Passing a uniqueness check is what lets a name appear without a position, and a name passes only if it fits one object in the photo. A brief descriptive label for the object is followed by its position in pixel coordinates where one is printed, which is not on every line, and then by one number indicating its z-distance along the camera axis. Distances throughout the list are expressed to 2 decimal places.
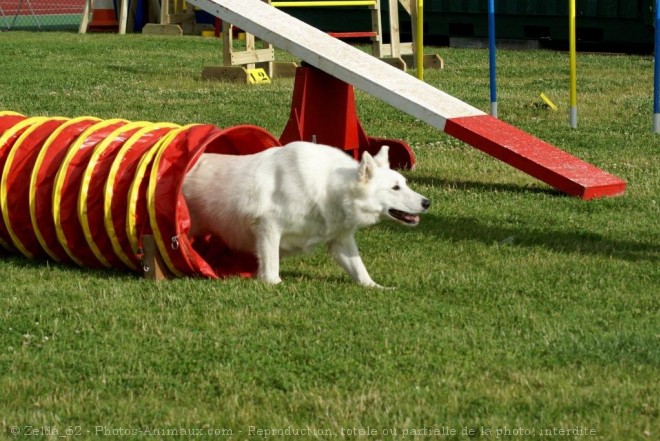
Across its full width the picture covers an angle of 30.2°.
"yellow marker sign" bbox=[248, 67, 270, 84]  17.44
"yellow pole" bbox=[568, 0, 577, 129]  13.06
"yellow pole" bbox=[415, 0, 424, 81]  13.80
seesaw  9.50
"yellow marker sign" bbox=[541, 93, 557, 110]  14.98
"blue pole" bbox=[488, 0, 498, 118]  13.50
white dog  7.14
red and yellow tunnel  7.38
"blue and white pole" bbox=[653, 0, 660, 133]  12.55
